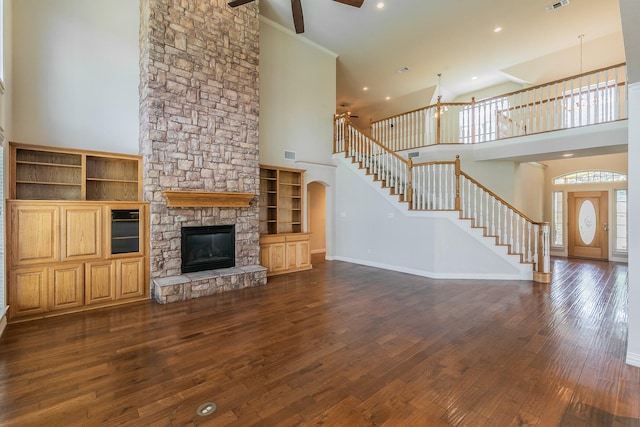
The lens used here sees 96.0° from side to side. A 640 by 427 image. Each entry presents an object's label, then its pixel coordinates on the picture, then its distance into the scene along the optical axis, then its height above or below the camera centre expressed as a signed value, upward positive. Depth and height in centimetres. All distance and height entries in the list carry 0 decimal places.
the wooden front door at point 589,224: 820 -34
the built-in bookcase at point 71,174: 404 +60
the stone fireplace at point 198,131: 463 +146
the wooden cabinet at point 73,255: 366 -59
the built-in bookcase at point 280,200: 670 +33
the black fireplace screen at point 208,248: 500 -63
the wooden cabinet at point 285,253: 623 -89
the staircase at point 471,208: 562 +11
